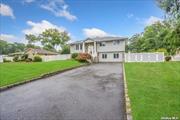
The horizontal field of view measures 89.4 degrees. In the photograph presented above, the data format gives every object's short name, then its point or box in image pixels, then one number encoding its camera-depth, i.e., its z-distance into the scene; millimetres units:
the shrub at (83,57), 16932
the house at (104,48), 19035
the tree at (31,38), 35084
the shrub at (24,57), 19698
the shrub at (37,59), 17981
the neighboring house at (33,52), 22615
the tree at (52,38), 33032
